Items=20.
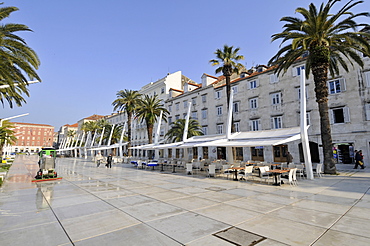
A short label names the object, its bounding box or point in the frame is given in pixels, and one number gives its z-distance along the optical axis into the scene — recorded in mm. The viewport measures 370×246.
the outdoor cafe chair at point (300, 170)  13542
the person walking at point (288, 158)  16981
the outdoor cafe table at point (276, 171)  11372
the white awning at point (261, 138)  13477
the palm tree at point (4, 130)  31925
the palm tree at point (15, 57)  11570
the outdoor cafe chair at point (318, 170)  13741
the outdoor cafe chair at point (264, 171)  12617
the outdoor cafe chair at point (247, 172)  12656
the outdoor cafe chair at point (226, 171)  15086
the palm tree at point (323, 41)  14109
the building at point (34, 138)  132688
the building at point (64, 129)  124825
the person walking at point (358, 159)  18072
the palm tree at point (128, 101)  35812
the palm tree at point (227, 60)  22922
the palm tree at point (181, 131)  31050
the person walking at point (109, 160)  24298
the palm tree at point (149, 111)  32219
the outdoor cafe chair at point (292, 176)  10984
